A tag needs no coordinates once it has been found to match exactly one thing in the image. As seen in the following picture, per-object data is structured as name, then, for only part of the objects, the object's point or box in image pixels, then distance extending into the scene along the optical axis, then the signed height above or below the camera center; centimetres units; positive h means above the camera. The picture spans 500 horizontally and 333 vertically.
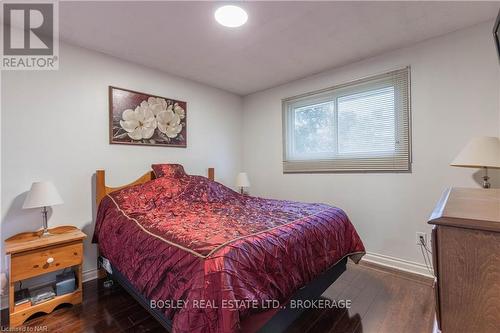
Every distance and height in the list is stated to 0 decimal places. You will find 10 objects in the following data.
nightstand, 173 -70
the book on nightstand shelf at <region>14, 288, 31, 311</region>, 177 -100
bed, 115 -53
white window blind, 259 +50
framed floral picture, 266 +60
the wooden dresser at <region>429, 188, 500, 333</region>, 60 -27
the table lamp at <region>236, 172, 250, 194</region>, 361 -20
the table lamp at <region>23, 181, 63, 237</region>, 191 -22
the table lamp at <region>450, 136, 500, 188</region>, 176 +8
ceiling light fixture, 180 +118
